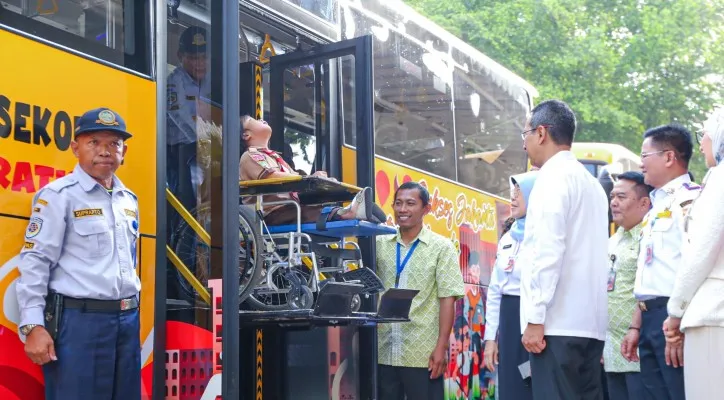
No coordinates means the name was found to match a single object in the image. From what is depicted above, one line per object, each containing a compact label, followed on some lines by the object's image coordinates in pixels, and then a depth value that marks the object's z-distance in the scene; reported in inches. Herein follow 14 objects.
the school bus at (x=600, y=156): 629.0
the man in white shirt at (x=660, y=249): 204.1
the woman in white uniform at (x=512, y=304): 221.5
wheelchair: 203.3
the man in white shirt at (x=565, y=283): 165.3
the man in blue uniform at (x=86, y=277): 147.8
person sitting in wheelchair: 210.8
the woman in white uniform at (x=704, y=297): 141.8
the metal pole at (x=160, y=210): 165.9
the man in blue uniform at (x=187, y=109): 173.6
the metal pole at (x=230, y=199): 166.7
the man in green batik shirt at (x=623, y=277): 235.8
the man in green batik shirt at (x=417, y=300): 227.0
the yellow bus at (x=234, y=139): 150.8
